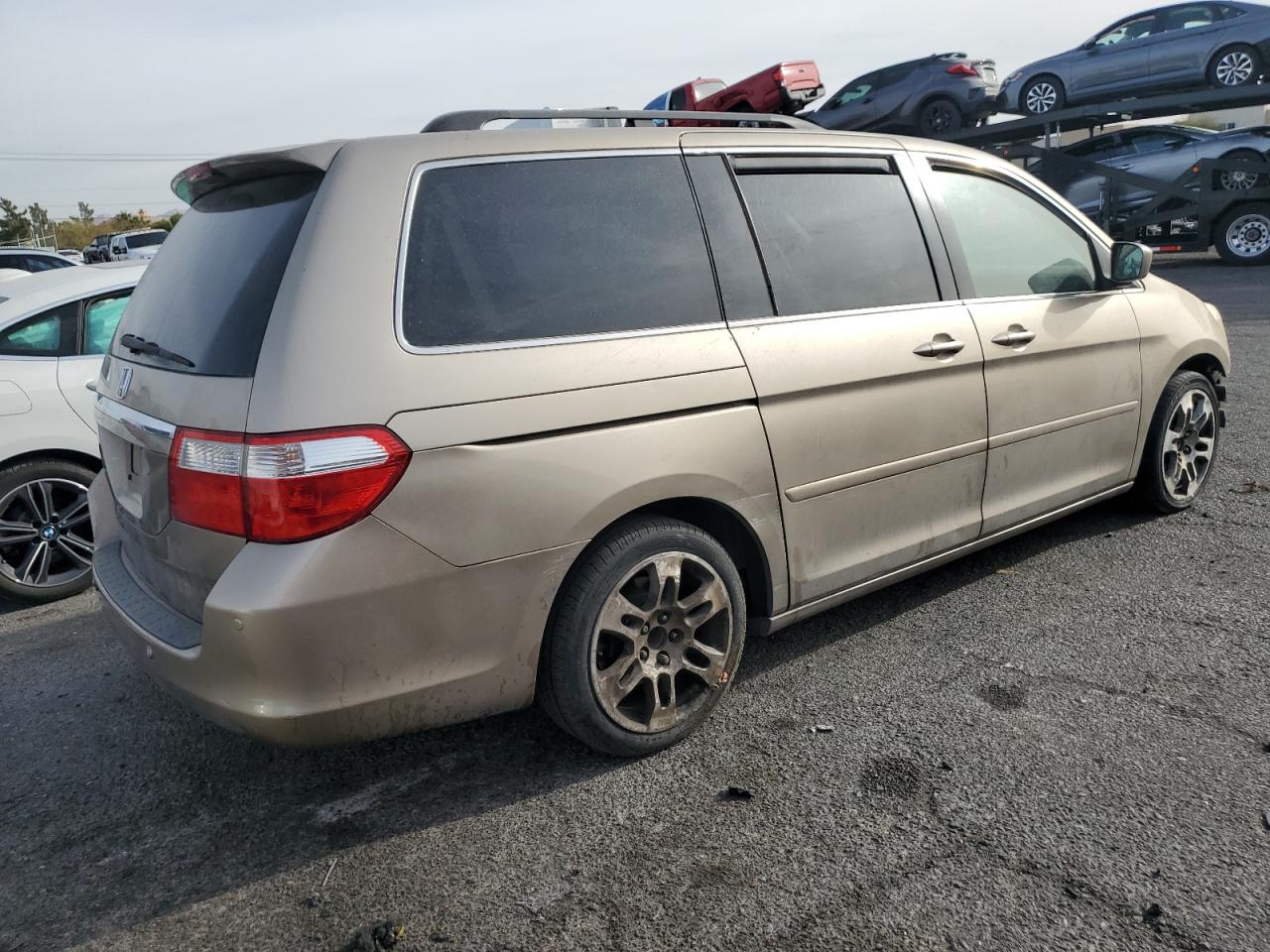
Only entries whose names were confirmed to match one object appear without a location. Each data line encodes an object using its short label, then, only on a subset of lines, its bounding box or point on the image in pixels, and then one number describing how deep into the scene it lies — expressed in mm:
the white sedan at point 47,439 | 4711
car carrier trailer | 14539
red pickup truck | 14352
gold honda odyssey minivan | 2475
